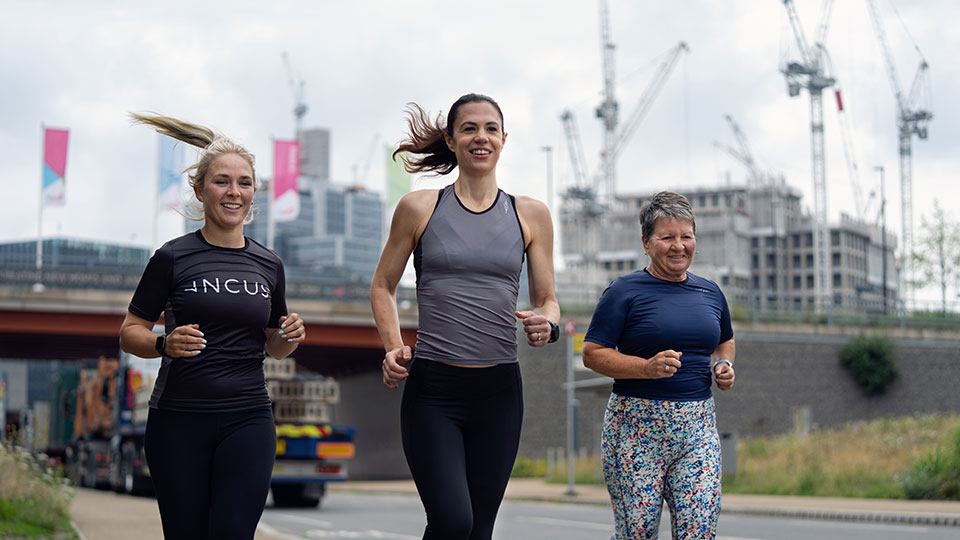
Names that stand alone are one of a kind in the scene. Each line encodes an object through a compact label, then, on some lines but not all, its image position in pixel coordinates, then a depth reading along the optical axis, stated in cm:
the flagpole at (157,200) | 5103
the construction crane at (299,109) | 19662
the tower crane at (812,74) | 10556
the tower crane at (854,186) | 14842
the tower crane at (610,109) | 13050
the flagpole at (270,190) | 5120
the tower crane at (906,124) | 11619
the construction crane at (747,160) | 17562
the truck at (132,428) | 2230
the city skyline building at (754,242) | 17738
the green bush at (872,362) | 4888
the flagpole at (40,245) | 4455
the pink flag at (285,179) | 5081
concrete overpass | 4394
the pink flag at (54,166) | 5078
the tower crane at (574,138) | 13300
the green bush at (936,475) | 2031
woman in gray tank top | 500
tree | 6650
